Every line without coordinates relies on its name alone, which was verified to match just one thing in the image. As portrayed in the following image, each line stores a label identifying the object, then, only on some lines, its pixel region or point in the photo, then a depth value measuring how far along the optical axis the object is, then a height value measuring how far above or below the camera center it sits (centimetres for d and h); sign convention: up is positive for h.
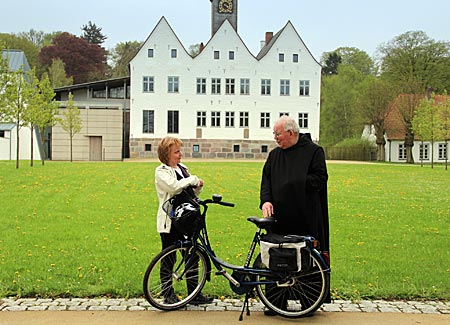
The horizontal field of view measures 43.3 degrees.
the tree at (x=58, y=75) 6688 +899
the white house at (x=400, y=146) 6006 +78
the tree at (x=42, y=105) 3179 +266
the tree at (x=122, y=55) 8171 +1434
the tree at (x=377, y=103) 5669 +505
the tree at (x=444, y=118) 4149 +263
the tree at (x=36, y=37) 8350 +1691
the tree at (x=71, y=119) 4425 +249
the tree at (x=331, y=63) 8625 +1383
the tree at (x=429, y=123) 4200 +230
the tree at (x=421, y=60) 5847 +972
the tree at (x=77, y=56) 7238 +1223
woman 580 -34
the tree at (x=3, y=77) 2584 +335
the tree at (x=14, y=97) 2712 +265
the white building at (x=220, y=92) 5381 +572
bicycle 549 -126
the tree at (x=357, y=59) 8025 +1347
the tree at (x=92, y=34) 9081 +1882
